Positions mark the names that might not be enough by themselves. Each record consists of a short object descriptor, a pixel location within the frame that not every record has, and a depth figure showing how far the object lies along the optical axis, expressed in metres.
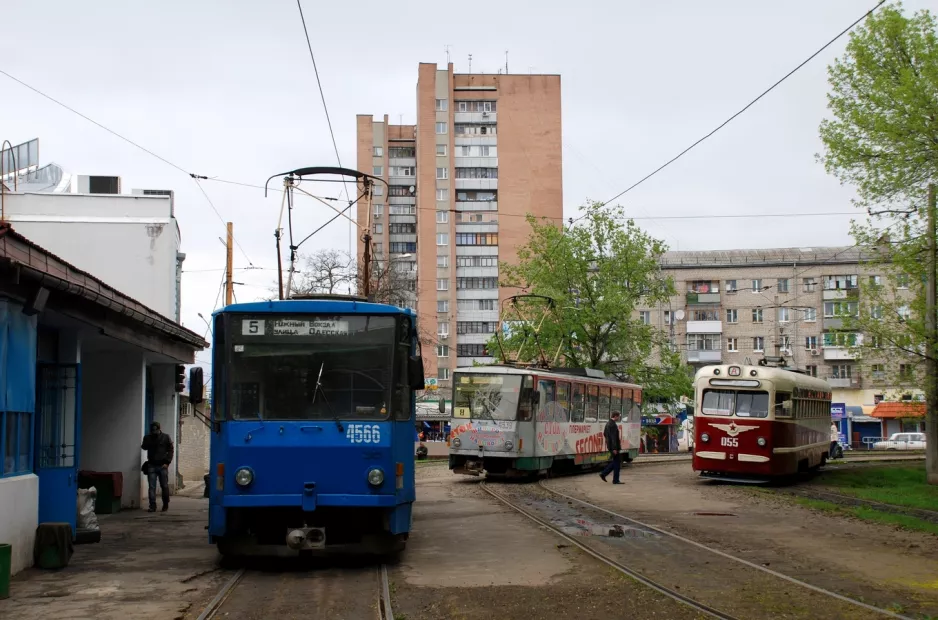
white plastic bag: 13.94
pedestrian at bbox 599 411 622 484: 24.83
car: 58.94
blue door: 13.27
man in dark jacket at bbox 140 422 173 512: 18.30
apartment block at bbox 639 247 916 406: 74.25
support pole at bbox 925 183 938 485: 23.08
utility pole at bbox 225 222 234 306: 26.72
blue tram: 10.97
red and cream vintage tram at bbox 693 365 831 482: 25.50
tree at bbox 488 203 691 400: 50.03
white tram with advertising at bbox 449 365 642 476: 27.17
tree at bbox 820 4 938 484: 21.80
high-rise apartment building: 80.81
